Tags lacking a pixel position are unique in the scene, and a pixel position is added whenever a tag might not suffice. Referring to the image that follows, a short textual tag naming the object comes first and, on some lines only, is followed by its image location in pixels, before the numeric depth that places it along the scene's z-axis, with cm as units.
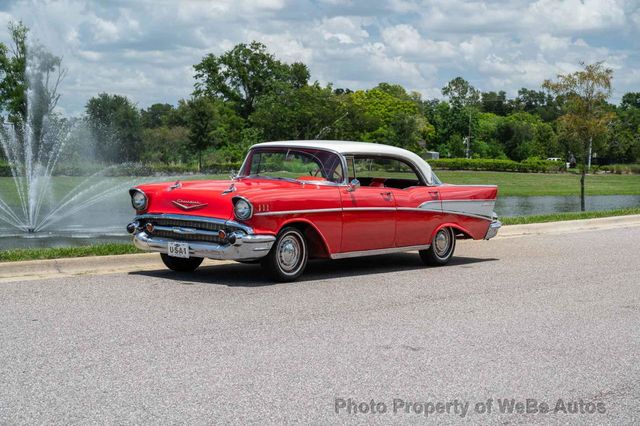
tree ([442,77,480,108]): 14168
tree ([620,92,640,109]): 16225
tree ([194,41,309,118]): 9294
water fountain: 2159
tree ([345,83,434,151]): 5525
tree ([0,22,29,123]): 4794
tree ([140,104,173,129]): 12009
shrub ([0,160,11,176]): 4672
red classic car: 912
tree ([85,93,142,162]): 5031
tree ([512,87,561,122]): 16800
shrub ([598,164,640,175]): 7781
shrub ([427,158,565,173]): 6850
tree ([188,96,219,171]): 5678
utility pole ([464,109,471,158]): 10634
